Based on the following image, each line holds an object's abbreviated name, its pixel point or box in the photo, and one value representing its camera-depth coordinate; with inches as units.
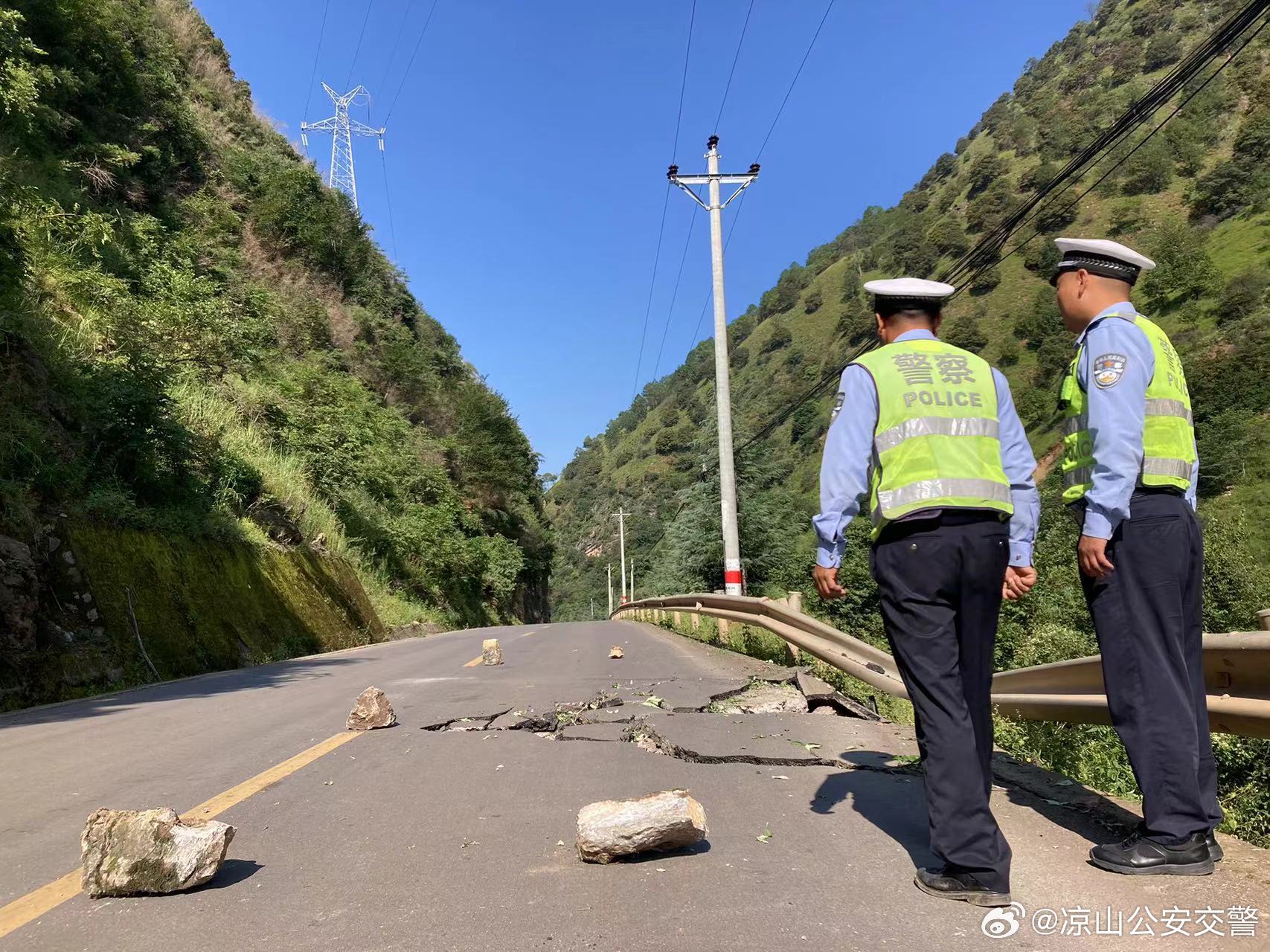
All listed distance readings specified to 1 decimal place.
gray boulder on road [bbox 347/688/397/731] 247.9
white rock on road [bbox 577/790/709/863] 130.0
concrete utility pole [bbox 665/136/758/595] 690.2
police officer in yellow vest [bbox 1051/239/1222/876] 119.5
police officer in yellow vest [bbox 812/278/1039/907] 114.7
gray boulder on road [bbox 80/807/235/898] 122.9
